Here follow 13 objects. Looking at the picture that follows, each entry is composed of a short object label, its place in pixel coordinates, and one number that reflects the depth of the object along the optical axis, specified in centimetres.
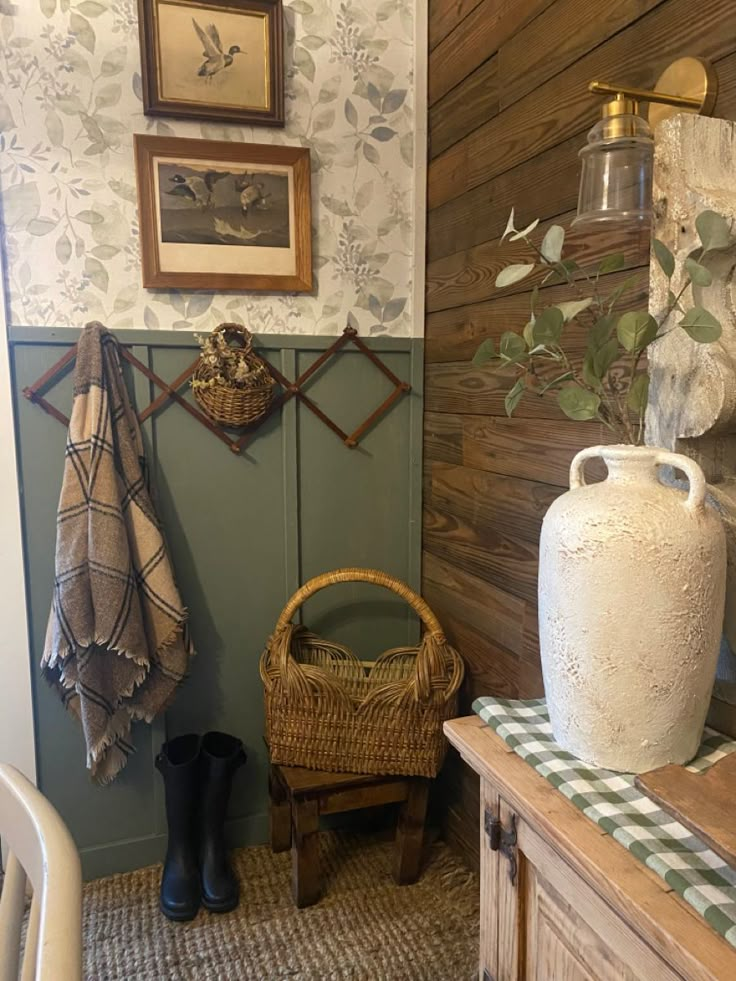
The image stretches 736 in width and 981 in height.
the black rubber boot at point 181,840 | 177
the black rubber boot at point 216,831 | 179
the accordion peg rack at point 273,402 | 176
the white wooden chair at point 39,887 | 52
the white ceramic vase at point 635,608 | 82
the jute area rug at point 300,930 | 160
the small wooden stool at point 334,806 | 173
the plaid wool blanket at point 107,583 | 170
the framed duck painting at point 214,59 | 175
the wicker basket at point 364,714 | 172
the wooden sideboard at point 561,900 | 67
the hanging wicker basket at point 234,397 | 181
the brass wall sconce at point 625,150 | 97
